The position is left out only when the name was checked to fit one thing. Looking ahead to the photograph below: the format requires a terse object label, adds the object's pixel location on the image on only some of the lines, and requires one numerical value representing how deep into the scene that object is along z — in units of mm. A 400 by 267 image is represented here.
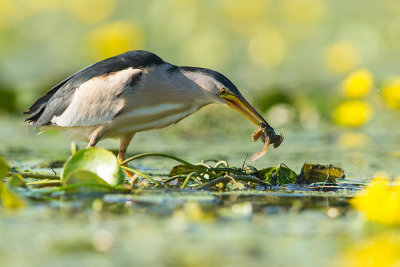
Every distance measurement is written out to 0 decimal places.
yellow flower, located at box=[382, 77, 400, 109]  10943
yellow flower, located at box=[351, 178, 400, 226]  5297
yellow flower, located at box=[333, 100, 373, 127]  13680
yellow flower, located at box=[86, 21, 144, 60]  20219
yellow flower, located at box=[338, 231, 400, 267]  4617
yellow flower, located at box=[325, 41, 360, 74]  20844
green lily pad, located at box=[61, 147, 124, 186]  7340
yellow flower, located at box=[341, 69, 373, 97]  10844
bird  9320
